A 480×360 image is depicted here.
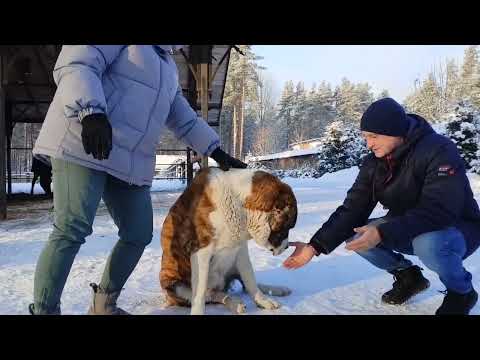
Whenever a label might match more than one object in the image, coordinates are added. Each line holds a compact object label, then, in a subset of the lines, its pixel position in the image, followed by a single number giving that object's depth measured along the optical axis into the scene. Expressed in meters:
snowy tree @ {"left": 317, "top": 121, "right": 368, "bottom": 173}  25.00
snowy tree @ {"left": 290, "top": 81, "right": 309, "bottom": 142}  53.34
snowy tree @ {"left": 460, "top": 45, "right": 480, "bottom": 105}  37.52
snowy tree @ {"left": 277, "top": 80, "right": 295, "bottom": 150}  54.44
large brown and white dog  2.70
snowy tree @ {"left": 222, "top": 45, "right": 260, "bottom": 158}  42.12
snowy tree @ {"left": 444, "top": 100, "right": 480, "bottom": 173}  15.51
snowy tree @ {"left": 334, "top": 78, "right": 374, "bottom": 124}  53.47
